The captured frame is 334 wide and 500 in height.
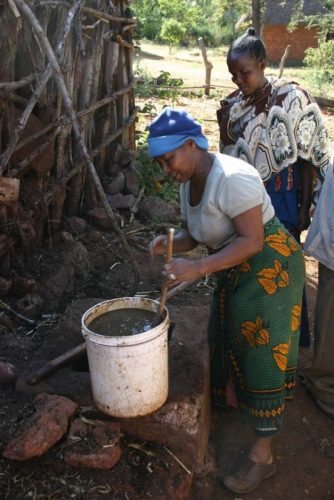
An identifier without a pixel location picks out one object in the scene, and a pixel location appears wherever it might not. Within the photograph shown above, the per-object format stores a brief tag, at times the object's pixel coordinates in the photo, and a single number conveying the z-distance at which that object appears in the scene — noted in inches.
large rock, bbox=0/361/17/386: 102.5
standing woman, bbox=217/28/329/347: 113.5
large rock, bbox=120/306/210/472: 92.5
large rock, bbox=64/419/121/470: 84.9
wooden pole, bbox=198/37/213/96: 503.8
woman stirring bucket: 80.6
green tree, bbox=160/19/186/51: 978.1
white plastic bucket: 80.6
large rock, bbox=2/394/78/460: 84.3
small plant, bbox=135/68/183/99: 433.4
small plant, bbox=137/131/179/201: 226.8
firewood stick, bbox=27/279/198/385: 100.3
